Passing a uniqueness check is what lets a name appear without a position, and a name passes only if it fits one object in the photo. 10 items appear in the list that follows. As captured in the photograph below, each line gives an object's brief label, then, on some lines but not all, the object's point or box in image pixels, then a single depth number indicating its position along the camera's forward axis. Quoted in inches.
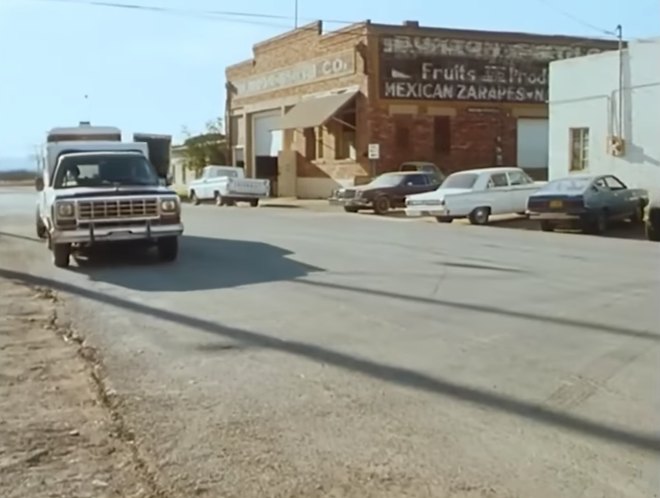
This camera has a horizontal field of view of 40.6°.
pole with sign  1558.8
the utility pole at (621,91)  1103.0
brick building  1642.5
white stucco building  1075.3
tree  2334.0
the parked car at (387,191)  1338.6
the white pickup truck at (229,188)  1611.7
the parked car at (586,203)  940.0
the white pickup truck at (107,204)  589.6
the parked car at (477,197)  1081.4
